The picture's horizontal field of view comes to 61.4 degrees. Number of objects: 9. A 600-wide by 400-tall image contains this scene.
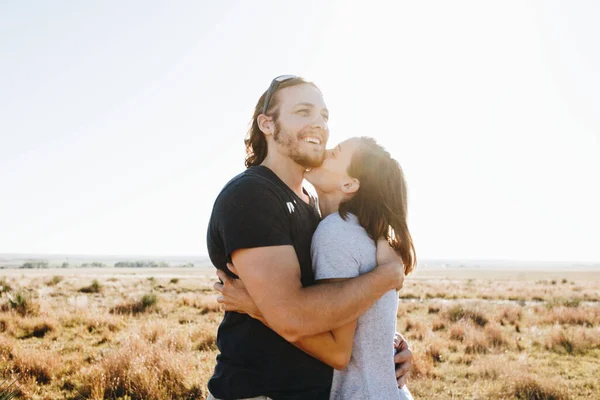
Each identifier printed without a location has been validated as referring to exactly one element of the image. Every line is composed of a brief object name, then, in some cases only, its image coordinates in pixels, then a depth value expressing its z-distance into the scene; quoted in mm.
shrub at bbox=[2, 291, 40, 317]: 14758
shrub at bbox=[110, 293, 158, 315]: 16781
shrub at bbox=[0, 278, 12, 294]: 21203
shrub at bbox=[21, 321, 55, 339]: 12398
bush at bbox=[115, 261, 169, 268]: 135688
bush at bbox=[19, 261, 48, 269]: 111850
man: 2445
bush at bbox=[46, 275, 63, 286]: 29359
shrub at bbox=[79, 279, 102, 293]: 25062
